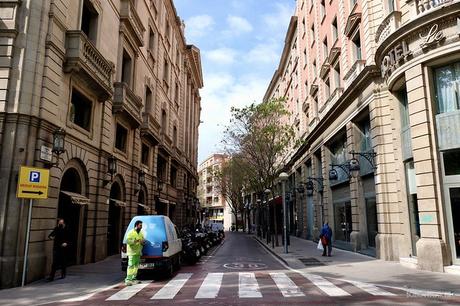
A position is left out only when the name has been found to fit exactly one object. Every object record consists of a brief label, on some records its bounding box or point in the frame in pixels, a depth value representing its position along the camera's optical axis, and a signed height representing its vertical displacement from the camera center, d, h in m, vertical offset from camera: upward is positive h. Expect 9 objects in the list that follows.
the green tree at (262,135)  27.06 +6.42
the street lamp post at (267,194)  25.91 +2.03
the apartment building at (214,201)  96.75 +5.71
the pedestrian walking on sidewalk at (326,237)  17.44 -0.68
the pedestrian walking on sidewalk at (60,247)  11.09 -0.76
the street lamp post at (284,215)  19.83 +0.37
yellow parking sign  10.32 +1.09
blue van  11.13 -0.74
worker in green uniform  10.30 -0.86
